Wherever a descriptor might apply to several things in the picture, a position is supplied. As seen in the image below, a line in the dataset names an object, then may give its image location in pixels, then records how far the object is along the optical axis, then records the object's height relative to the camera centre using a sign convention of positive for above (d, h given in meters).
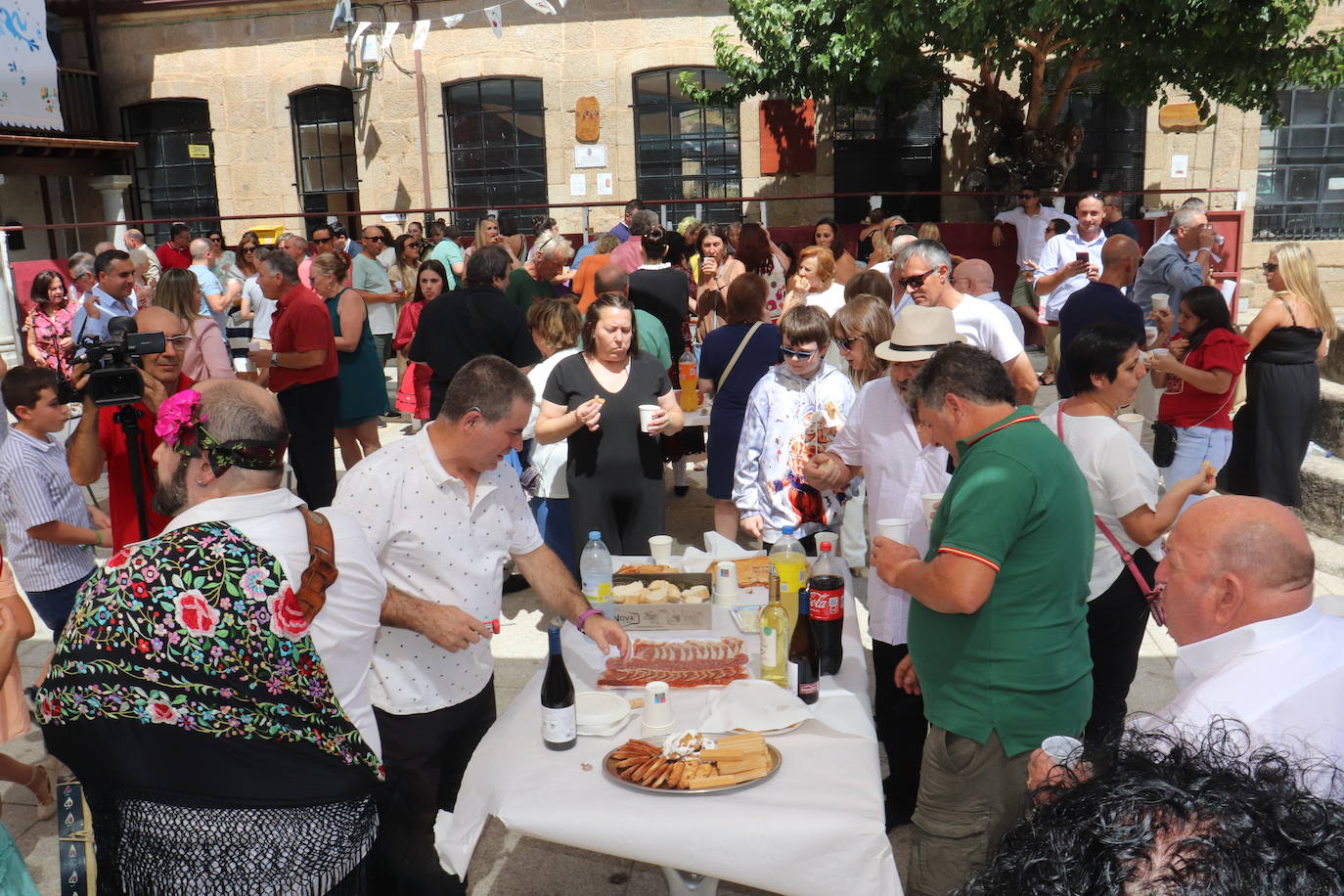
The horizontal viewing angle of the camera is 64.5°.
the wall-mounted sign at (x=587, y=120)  15.64 +1.35
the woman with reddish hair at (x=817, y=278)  7.30 -0.48
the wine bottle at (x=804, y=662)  2.81 -1.19
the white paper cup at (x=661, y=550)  3.80 -1.18
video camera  3.15 -0.42
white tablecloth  2.27 -1.29
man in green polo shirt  2.55 -0.97
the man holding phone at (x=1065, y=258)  9.01 -0.49
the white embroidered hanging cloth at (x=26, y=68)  14.30 +2.14
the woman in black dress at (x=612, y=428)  4.65 -0.92
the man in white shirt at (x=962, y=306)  4.60 -0.43
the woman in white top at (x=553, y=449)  5.31 -1.14
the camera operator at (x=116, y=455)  3.88 -0.84
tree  10.36 +1.57
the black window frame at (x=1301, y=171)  14.34 +0.34
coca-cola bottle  2.96 -1.11
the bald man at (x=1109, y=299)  5.68 -0.52
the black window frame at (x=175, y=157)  16.94 +1.04
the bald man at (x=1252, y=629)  1.70 -0.73
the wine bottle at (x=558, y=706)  2.58 -1.17
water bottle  3.48 -1.14
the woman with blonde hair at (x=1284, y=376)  5.73 -0.96
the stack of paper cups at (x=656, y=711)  2.65 -1.22
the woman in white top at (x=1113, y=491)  3.32 -0.89
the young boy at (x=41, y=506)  4.00 -1.04
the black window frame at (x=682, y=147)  15.66 +0.94
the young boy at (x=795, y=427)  4.34 -0.88
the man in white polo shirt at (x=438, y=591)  2.83 -1.00
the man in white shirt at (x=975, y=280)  6.05 -0.42
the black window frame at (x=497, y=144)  16.05 +1.08
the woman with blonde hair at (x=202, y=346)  5.55 -0.63
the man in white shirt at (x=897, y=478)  3.55 -0.90
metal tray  2.37 -1.26
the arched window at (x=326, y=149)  16.47 +1.09
